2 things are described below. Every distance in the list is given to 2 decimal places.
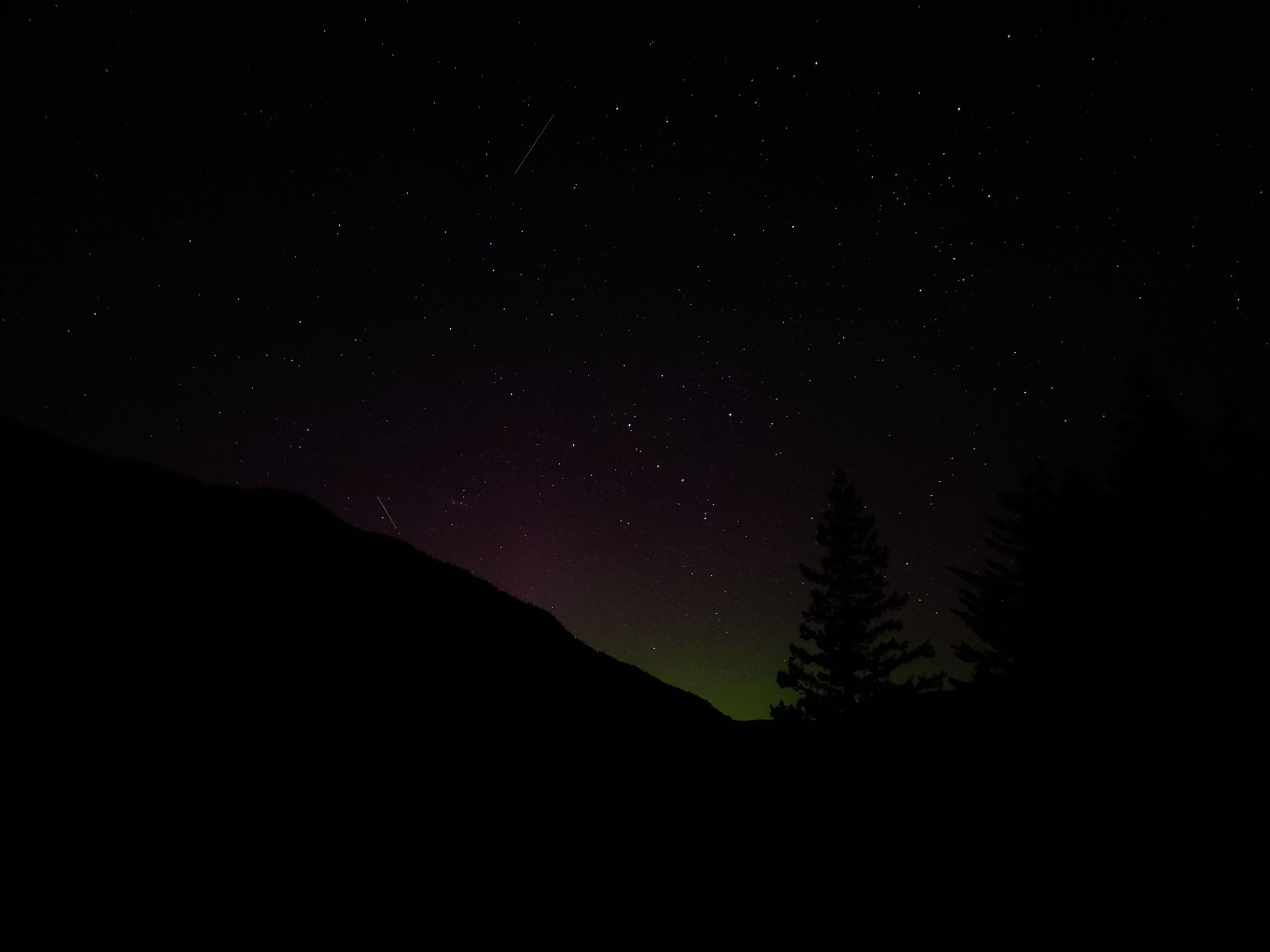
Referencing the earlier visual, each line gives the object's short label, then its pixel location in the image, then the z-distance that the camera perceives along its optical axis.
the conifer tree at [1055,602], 19.56
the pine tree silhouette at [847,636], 29.12
